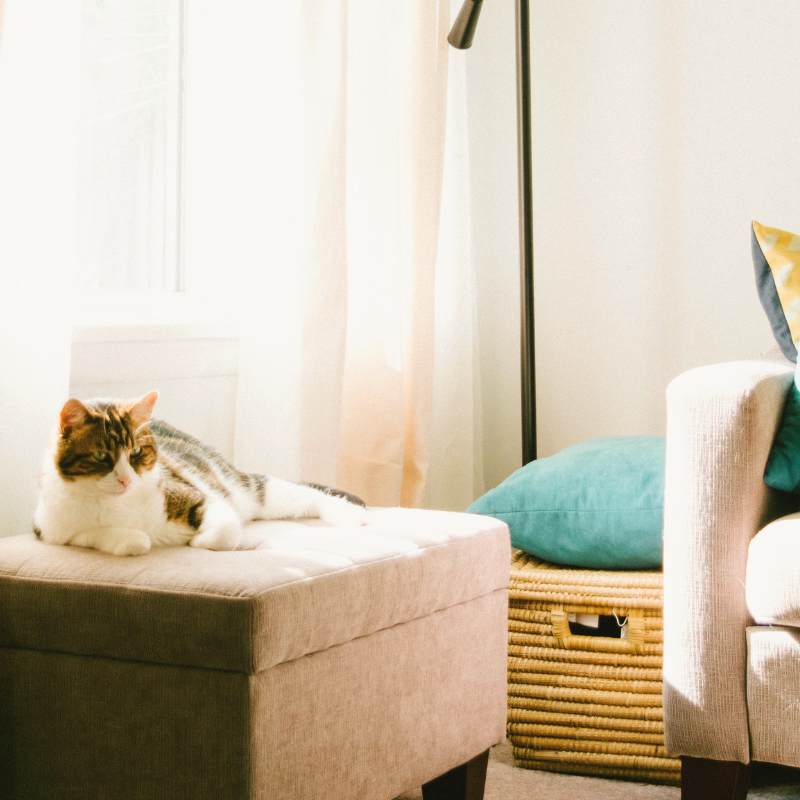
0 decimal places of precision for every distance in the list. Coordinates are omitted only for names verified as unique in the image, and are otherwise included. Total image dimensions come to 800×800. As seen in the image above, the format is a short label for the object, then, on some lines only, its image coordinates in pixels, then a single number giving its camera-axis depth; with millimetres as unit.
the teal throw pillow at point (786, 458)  2678
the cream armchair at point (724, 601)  2588
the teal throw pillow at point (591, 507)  2916
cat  2486
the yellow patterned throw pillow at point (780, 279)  2902
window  3306
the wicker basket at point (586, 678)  2871
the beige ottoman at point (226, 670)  2331
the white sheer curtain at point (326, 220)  3228
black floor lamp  3544
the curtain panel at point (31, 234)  2665
